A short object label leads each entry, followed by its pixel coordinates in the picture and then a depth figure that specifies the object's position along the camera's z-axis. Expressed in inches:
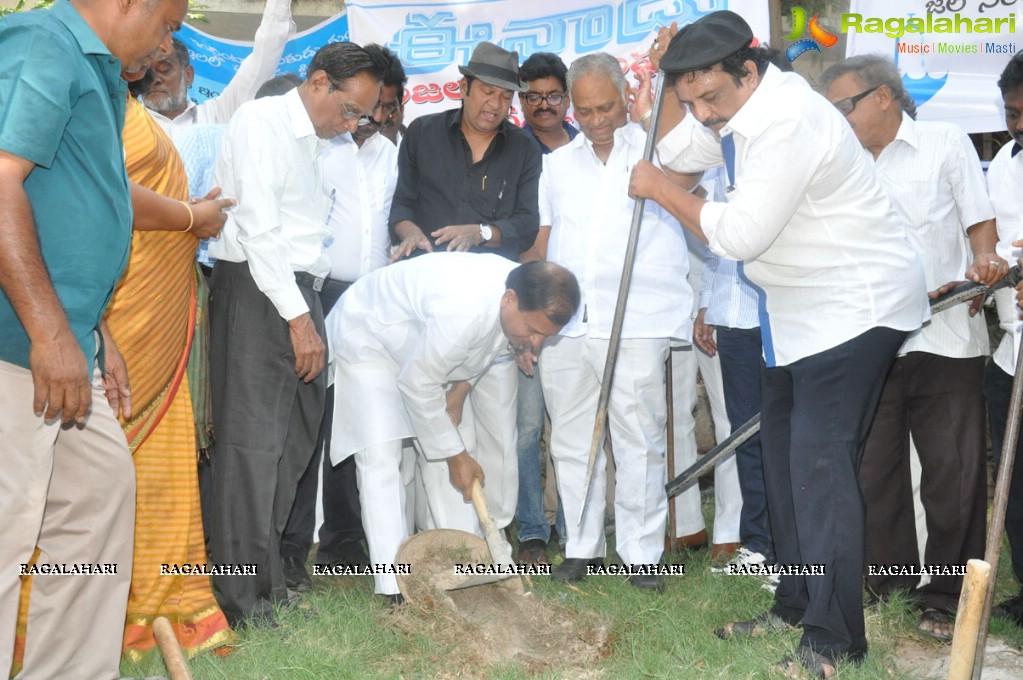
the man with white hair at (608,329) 180.2
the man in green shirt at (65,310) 94.0
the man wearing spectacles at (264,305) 151.6
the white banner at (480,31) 239.1
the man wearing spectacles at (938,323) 157.8
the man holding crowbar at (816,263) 127.0
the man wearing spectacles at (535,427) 196.4
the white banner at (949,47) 223.3
